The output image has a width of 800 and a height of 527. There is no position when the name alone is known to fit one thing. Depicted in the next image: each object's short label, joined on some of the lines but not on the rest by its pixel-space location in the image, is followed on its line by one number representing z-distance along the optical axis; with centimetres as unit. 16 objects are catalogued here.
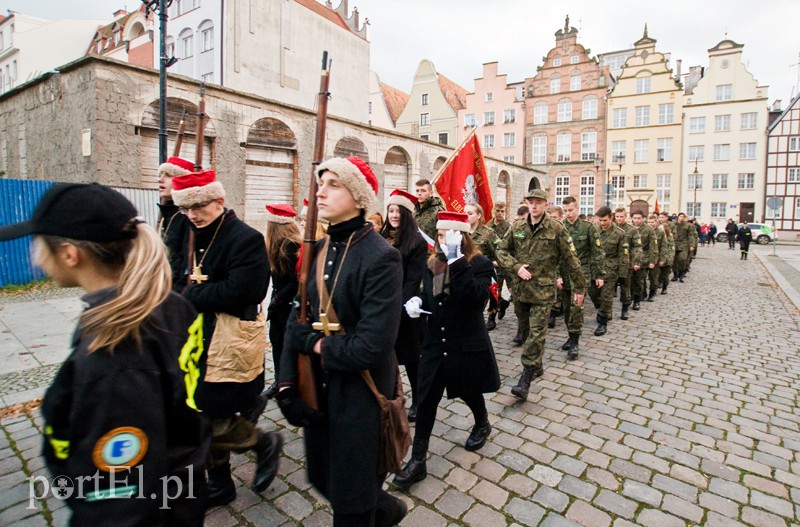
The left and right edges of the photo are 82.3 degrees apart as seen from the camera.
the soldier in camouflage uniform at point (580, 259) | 626
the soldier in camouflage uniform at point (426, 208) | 574
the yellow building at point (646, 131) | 4288
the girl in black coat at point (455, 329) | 336
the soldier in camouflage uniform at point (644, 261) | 988
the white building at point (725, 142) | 4109
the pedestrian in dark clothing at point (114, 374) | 131
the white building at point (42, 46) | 4728
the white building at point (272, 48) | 2739
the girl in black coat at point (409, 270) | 401
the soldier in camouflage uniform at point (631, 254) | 879
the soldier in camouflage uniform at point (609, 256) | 761
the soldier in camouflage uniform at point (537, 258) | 526
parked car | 3598
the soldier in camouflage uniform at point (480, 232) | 620
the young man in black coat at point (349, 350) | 200
